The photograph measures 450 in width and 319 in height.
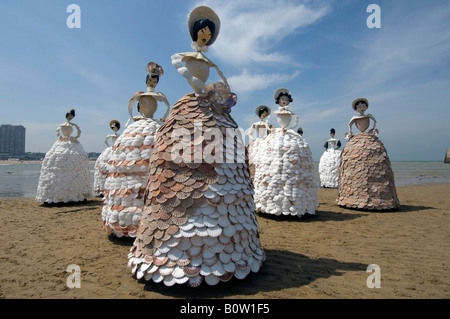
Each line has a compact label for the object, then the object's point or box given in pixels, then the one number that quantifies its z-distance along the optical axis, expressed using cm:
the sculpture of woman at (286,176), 732
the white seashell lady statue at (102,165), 1204
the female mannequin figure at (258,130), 1161
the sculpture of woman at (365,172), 867
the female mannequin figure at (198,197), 310
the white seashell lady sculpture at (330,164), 1637
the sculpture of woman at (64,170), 964
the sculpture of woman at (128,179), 503
